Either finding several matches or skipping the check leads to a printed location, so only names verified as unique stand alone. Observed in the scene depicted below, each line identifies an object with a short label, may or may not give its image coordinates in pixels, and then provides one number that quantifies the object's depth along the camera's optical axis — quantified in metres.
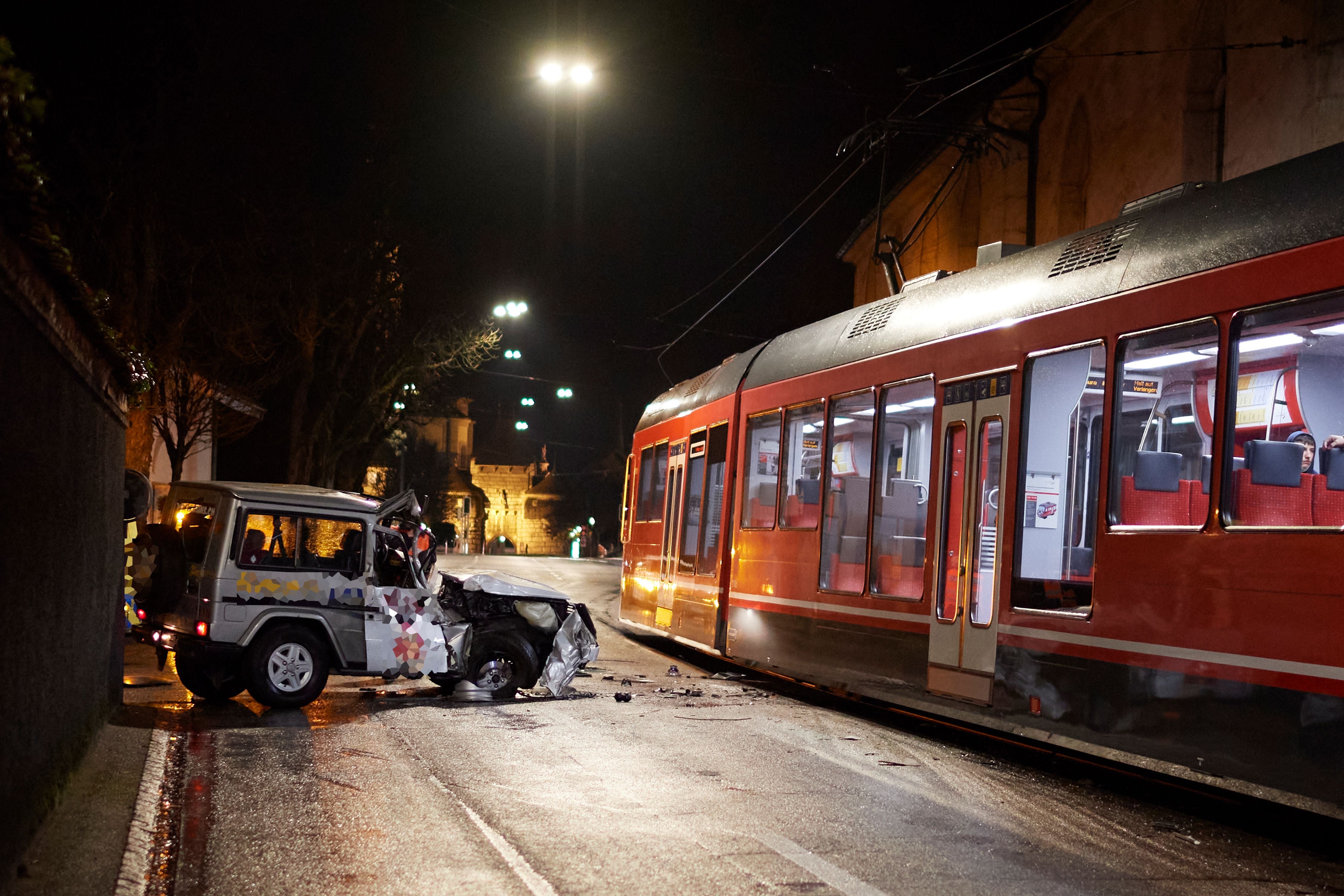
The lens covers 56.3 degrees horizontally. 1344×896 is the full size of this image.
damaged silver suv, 10.41
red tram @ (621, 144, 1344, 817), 6.30
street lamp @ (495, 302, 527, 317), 27.45
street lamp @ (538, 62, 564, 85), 15.03
